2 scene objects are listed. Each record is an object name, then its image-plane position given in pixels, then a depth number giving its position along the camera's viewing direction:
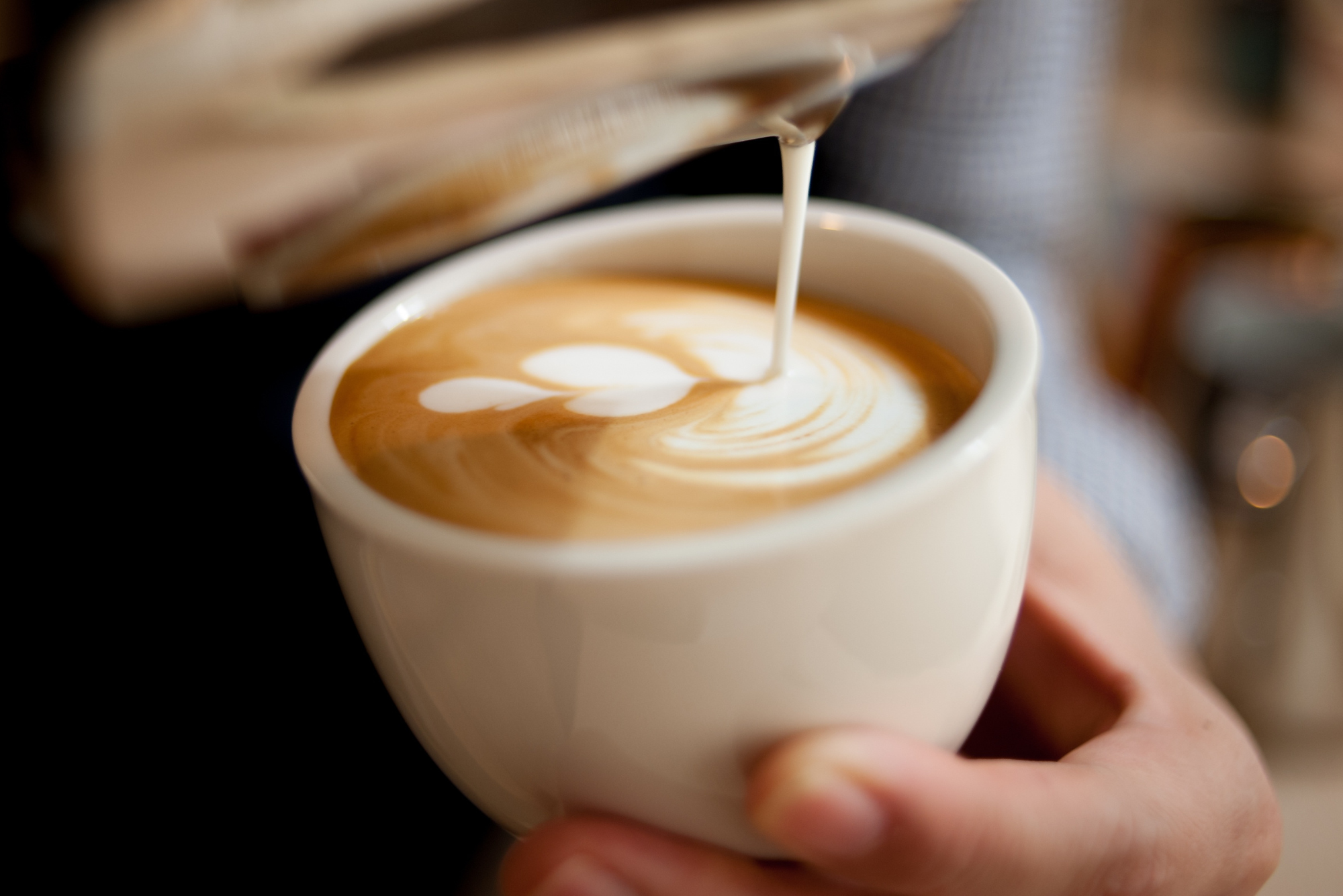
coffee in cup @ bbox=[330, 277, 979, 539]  0.33
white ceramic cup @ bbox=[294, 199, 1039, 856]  0.31
